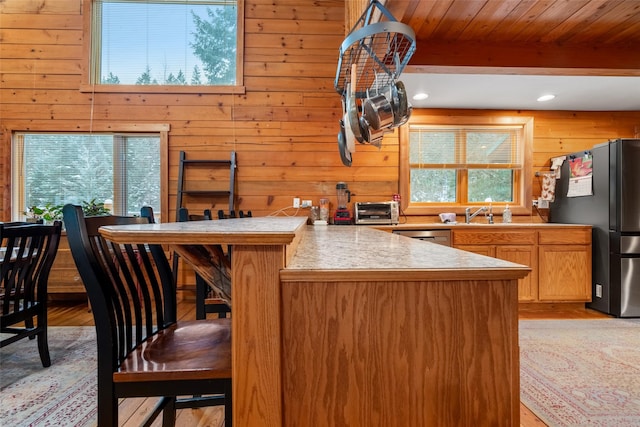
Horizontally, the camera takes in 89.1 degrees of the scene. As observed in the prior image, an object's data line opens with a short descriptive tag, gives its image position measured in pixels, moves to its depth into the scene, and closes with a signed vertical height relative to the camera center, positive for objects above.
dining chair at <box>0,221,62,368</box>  1.87 -0.43
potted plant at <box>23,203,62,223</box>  3.49 -0.02
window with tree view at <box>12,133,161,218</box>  3.72 +0.48
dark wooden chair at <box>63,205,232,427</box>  0.87 -0.42
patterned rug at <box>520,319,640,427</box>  1.61 -0.97
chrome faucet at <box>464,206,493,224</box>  3.74 +0.01
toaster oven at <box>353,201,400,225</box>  3.51 +0.01
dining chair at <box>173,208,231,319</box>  1.63 -0.46
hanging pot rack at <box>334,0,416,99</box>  1.56 +0.98
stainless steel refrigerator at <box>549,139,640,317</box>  3.00 -0.09
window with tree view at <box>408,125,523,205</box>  3.92 +0.62
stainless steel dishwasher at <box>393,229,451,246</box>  3.29 -0.21
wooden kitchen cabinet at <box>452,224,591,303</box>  3.32 -0.38
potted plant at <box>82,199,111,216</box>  3.55 +0.04
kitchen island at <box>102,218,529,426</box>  0.84 -0.34
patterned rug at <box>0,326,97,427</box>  1.57 -0.99
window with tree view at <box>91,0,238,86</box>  3.82 +2.05
